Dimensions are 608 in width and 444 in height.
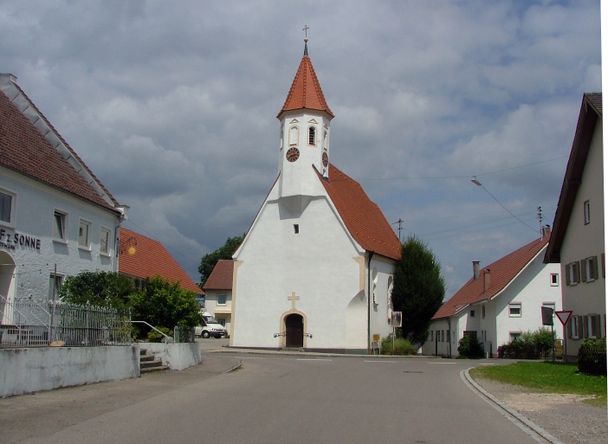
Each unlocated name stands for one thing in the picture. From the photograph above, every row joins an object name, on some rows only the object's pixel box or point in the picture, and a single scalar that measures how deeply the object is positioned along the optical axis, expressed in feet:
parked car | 237.72
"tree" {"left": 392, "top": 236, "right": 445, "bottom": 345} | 168.35
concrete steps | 69.36
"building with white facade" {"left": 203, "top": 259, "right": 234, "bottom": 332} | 273.75
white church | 148.66
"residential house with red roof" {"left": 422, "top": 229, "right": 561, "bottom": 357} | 154.71
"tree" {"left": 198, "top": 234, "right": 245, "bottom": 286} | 334.24
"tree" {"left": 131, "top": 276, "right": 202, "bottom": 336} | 79.71
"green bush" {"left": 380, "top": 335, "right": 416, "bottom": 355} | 151.02
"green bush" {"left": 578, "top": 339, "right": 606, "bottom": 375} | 71.56
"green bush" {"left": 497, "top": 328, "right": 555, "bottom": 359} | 145.69
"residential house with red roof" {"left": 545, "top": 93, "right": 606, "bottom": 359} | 94.17
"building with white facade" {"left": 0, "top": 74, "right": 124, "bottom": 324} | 74.02
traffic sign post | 89.35
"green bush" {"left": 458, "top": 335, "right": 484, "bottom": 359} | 163.73
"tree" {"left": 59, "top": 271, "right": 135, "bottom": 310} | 73.56
